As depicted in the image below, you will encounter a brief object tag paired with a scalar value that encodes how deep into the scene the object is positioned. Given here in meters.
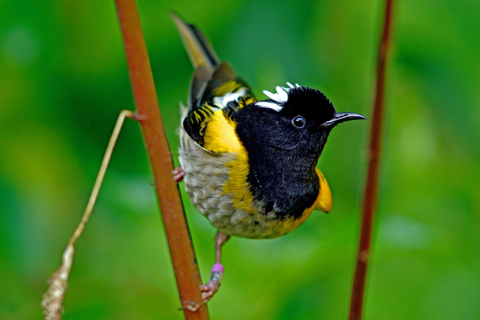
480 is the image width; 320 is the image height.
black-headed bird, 2.10
